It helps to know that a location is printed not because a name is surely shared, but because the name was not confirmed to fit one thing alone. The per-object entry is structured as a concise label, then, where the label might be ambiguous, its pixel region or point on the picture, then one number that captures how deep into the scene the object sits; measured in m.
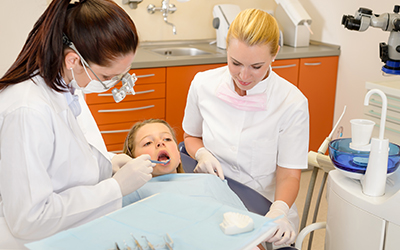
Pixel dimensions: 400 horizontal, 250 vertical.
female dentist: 1.10
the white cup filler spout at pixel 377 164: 1.17
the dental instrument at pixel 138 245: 1.02
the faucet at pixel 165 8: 3.43
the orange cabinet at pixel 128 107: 2.88
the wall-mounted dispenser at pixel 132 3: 3.29
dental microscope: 1.72
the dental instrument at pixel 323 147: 1.77
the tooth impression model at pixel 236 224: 1.06
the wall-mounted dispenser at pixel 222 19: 3.47
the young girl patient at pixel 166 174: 1.63
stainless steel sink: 3.52
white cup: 1.22
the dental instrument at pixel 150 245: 1.02
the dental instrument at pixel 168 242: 1.02
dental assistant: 1.68
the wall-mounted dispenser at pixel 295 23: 3.59
